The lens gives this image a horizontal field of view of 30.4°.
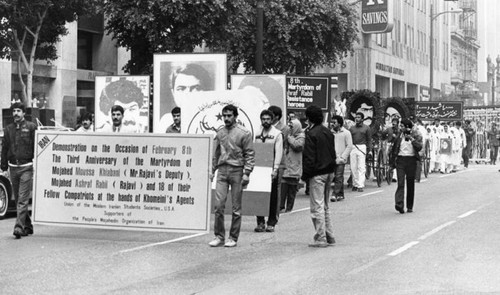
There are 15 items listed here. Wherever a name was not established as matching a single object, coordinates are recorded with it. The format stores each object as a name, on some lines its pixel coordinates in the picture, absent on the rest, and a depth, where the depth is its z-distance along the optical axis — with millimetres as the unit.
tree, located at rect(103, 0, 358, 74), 26109
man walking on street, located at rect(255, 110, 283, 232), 13552
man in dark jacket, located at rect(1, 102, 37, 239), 13117
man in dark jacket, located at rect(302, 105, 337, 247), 11841
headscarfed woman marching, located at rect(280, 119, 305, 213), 14672
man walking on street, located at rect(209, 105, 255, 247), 11914
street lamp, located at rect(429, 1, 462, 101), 52312
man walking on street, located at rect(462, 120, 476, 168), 37656
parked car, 16266
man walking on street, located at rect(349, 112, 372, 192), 22672
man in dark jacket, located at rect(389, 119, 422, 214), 16469
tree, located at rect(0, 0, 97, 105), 23812
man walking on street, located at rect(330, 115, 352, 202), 19625
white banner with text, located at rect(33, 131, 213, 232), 12531
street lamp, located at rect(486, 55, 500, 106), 80188
